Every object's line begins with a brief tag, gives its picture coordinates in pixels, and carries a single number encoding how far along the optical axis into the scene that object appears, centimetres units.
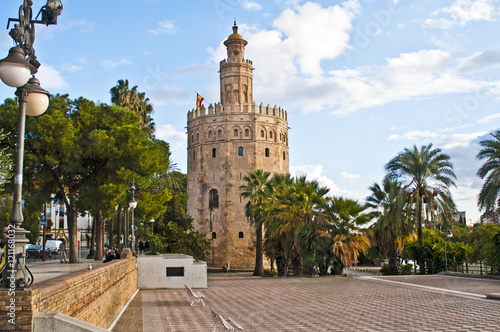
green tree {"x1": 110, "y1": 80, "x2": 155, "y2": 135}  3547
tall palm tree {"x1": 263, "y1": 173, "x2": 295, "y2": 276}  2830
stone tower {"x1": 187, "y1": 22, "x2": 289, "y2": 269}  4762
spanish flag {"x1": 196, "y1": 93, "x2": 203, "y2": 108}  5028
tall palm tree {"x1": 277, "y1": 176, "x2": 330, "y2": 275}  2505
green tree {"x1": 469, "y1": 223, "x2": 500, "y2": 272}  1878
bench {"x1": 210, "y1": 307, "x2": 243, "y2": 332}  910
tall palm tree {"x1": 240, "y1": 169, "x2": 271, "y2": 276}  3438
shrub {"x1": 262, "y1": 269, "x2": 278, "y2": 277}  3619
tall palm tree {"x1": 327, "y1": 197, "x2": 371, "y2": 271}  2294
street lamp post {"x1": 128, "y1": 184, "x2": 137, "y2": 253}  1938
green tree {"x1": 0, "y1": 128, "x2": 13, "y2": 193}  1519
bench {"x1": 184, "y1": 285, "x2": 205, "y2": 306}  1528
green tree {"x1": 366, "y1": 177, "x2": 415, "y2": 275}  2552
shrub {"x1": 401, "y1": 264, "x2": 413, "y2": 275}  2734
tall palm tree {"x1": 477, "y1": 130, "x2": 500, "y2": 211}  1961
